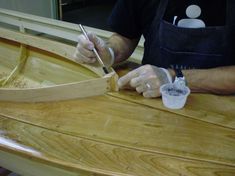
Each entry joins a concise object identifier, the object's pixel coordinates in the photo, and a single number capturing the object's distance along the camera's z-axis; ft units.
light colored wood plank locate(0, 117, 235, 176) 2.92
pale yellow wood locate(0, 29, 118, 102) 4.05
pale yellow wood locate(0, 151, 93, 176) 3.27
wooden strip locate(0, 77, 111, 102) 4.04
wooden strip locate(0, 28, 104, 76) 5.15
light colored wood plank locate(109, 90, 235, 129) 3.65
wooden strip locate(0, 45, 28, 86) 5.72
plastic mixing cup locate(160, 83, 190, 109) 3.78
